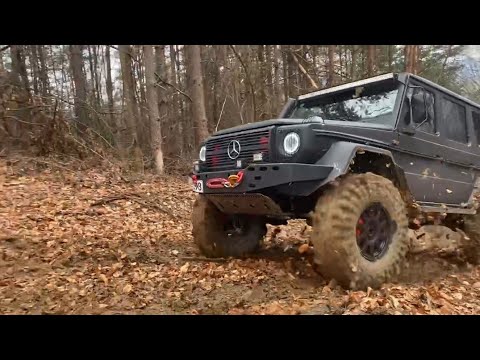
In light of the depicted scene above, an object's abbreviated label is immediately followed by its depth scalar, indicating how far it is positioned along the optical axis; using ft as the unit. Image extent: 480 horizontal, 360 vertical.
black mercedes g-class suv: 13.06
